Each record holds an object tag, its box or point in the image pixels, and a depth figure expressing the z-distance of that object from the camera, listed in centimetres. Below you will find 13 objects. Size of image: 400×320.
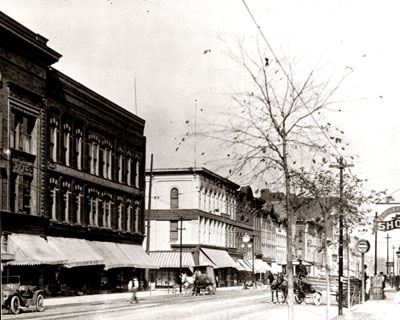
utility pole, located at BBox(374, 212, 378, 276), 3004
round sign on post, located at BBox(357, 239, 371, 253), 2691
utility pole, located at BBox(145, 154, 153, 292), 5700
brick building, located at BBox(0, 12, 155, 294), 3597
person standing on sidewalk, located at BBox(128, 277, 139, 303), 3617
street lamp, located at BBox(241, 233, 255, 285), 7752
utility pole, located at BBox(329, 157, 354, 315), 2527
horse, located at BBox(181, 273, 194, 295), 5732
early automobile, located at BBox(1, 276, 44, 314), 2778
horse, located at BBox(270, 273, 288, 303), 3678
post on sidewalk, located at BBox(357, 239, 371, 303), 2691
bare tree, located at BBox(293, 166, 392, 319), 2584
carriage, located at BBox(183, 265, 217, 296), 5075
